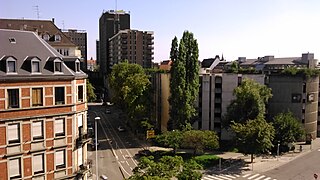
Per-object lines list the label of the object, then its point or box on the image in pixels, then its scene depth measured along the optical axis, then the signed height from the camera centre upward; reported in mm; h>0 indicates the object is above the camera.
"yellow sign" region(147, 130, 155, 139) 43097 -9183
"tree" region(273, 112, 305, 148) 42329 -8326
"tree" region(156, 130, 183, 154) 38936 -9233
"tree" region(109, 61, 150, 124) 48355 -2140
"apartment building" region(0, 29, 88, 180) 19802 -2621
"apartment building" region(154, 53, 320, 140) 47481 -2979
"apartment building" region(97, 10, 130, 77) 119284 +27177
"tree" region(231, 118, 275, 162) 36731 -8303
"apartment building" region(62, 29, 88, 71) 131322 +22172
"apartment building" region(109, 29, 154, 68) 97538 +13322
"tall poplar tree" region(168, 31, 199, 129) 43221 +53
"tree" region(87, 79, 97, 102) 50973 -2434
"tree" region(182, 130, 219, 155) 37945 -9164
